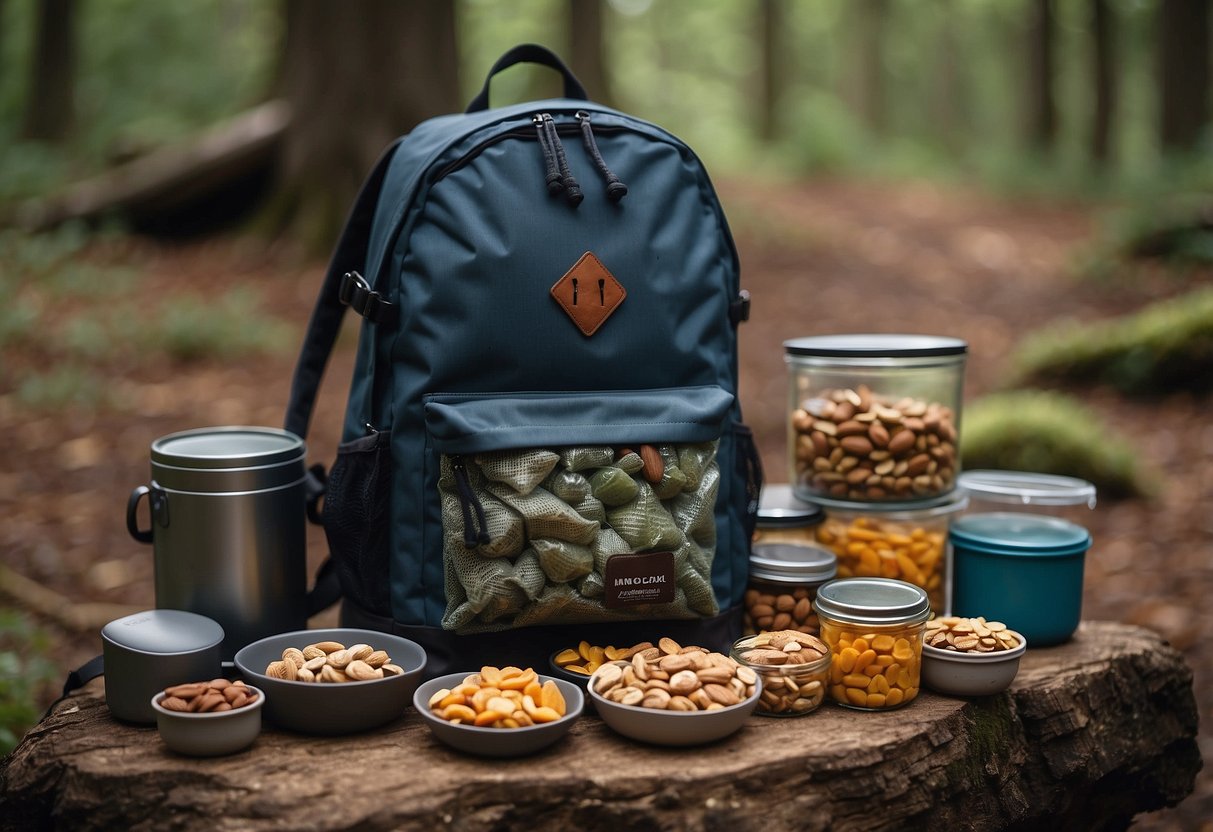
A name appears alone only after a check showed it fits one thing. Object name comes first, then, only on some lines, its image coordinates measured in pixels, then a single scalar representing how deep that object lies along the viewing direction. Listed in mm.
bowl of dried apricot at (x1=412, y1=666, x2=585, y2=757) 1800
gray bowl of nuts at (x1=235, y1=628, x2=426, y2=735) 1889
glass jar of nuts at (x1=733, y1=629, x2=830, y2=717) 2014
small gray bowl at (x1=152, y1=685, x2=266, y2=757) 1798
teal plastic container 2414
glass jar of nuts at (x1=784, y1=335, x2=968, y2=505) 2445
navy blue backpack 2027
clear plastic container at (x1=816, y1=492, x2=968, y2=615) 2480
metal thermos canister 2145
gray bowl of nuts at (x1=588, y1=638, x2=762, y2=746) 1831
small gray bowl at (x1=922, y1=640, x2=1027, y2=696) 2098
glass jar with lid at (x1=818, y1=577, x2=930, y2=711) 2035
